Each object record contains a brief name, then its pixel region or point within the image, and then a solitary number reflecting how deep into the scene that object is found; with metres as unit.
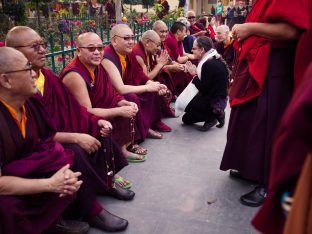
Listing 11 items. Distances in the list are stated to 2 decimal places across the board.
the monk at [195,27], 7.81
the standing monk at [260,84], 2.25
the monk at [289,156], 0.79
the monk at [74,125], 2.36
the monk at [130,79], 3.62
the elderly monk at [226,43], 6.70
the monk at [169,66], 5.22
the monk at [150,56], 4.34
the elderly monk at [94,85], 2.78
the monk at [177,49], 5.80
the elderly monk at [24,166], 1.86
